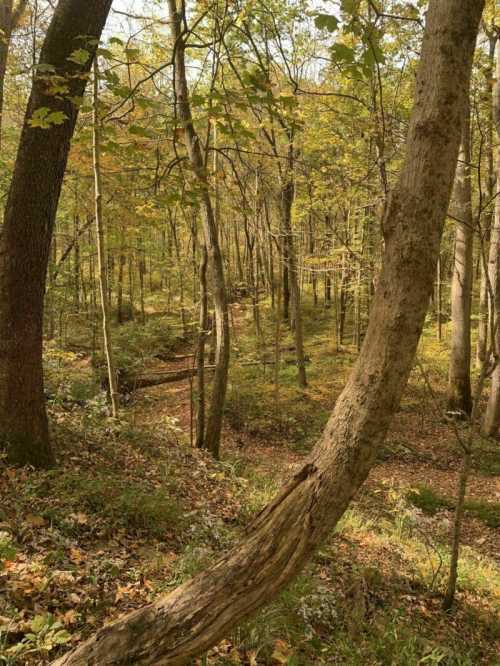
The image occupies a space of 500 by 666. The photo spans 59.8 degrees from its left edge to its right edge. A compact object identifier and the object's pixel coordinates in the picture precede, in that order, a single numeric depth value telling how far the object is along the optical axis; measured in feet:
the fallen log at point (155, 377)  42.76
